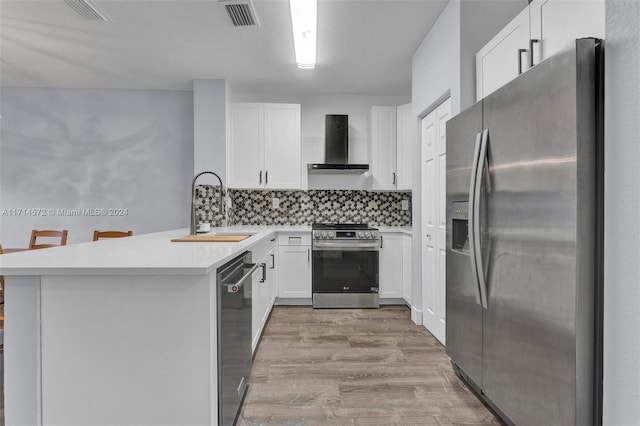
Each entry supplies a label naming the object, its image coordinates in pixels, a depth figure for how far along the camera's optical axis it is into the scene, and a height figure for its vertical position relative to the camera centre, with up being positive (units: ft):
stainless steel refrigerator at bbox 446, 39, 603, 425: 3.83 -0.40
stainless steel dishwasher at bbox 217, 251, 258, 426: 4.72 -1.93
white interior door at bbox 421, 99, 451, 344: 9.23 -0.18
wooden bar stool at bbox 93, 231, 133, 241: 11.53 -0.78
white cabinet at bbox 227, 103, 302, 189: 14.23 +2.64
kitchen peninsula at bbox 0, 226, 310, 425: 4.00 -1.53
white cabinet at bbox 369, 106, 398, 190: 14.25 +2.65
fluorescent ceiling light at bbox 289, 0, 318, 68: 8.20 +4.77
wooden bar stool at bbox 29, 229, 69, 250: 10.85 -0.74
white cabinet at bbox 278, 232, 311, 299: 13.47 -2.10
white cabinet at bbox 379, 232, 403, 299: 13.51 -2.10
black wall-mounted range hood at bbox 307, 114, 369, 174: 14.42 +2.89
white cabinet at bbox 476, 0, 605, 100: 4.82 +2.85
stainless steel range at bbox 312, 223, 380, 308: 13.07 -2.10
